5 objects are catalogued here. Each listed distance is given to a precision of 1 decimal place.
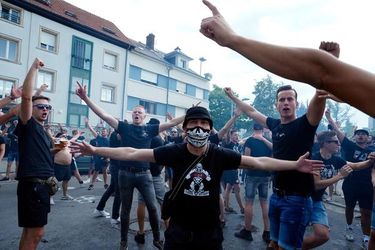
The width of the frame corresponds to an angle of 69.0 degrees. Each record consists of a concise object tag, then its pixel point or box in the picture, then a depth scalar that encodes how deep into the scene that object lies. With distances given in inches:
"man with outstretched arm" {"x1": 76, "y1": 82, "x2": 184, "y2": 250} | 177.0
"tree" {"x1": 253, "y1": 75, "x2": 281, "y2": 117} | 2084.2
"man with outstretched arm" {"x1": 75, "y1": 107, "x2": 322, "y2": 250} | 100.0
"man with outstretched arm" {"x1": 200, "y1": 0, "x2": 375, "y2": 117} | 39.1
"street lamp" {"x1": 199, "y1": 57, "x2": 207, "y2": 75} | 1493.6
